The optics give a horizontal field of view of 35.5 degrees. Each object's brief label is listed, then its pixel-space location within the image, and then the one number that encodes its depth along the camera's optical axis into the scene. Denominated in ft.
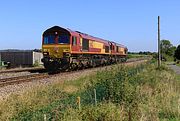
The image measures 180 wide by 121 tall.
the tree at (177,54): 305.20
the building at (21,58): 125.89
